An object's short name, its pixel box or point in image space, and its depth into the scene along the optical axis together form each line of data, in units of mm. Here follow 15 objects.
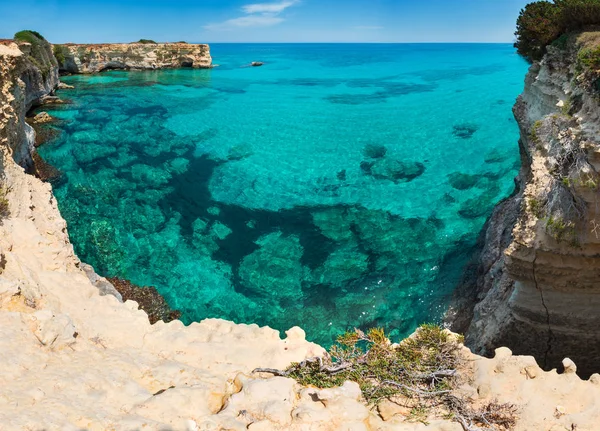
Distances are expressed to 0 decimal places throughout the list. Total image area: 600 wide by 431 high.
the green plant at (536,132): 8172
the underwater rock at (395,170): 20062
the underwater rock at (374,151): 23094
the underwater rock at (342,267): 12709
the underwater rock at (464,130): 26000
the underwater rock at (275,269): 12352
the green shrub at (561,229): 6566
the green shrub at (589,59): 6664
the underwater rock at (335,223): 14969
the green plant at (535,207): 7198
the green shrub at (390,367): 4781
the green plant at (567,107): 7242
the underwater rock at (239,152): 22797
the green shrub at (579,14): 8320
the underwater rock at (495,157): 21392
